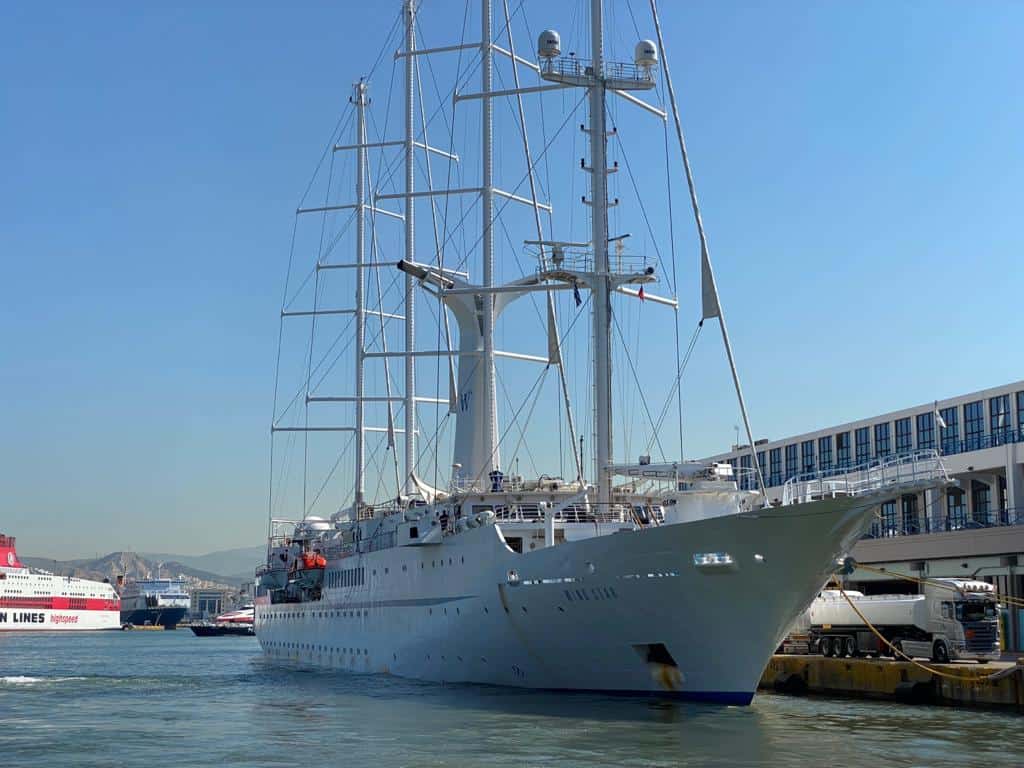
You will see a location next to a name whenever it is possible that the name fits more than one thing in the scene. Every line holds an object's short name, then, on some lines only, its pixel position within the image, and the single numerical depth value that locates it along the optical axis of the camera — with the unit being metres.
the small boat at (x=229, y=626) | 152.88
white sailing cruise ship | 28.17
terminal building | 50.25
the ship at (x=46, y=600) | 152.62
